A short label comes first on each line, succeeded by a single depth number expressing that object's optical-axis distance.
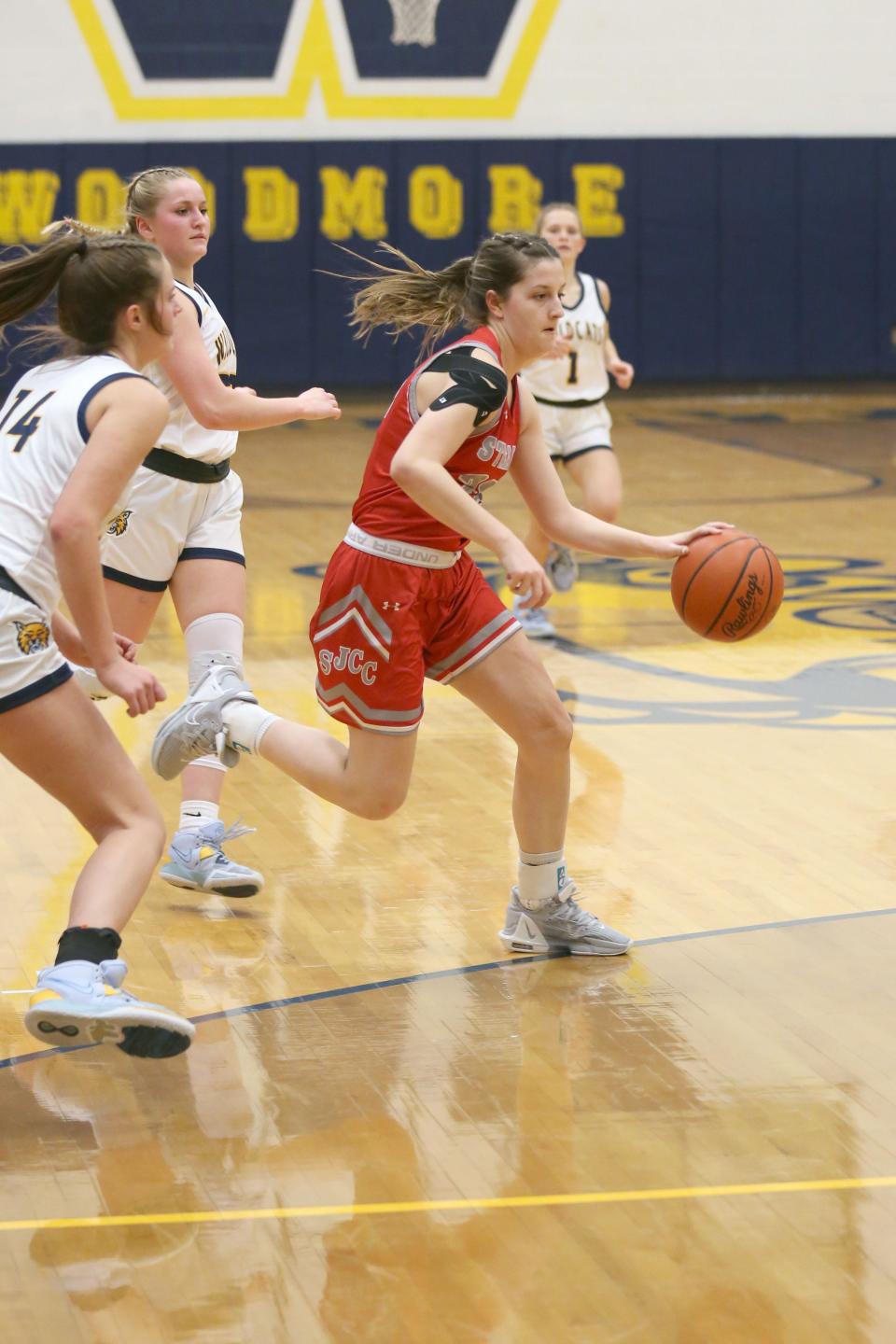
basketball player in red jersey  8.35
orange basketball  9.06
